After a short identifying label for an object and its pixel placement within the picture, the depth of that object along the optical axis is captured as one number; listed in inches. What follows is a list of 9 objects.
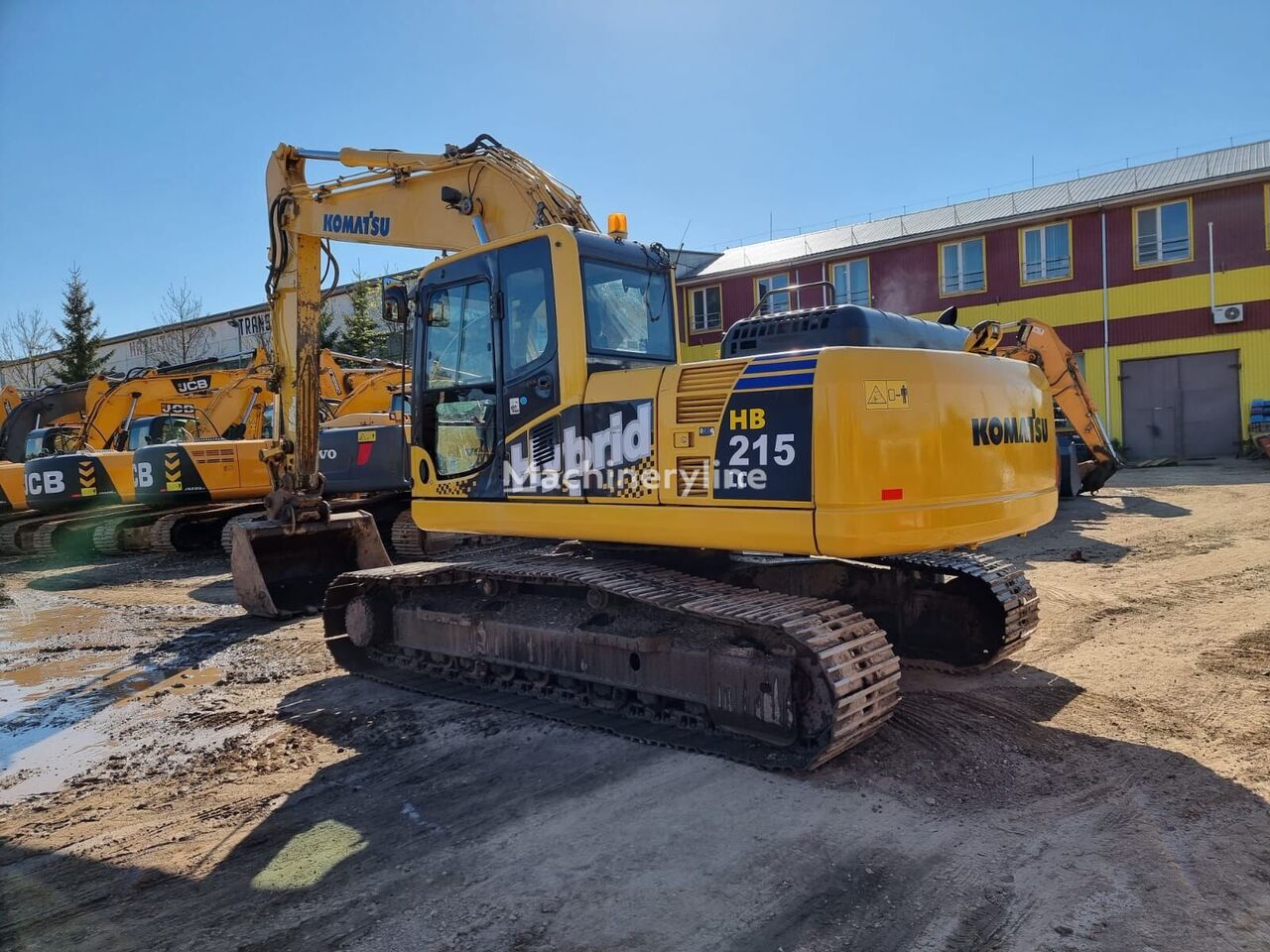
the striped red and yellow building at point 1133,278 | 848.9
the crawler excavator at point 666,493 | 170.9
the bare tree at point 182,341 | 1604.3
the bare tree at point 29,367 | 1641.2
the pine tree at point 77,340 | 1497.3
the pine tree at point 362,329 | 1272.1
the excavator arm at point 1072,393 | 522.3
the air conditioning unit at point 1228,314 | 844.6
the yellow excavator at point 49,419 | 719.7
